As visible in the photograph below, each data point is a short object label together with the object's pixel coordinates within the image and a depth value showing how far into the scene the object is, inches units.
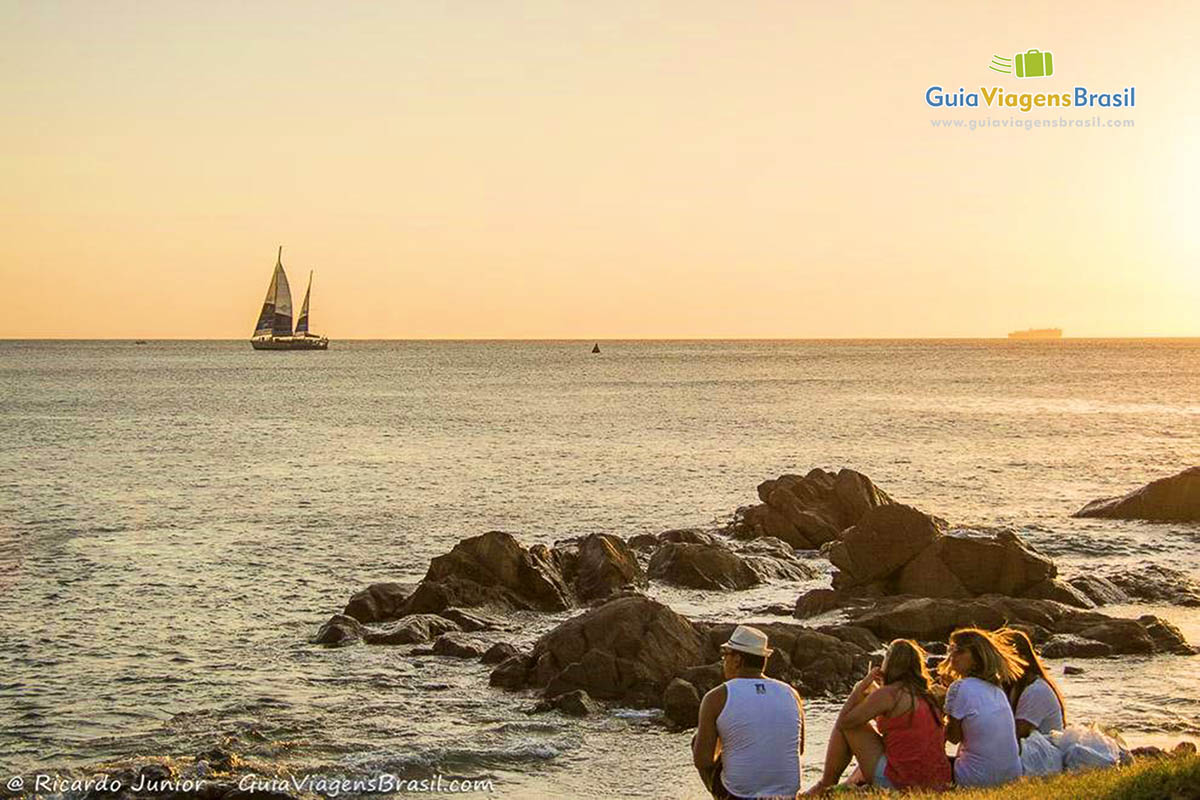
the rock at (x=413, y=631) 964.6
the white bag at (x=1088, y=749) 527.5
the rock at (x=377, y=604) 1036.5
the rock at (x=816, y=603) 1036.5
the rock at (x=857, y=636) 879.1
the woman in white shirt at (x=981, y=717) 515.5
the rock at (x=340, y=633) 976.9
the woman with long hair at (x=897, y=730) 510.6
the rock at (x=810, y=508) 1437.0
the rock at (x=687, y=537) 1343.5
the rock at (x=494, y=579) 1070.4
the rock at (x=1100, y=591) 1090.7
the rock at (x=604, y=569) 1135.0
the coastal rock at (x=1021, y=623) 904.3
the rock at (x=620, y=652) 799.1
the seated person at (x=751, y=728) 483.8
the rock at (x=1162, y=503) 1583.4
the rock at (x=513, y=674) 839.1
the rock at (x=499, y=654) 893.2
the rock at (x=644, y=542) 1364.4
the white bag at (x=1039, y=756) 527.2
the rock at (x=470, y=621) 1001.5
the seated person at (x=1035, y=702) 551.5
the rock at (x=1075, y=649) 889.5
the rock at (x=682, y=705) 754.8
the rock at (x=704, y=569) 1171.9
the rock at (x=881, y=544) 1093.8
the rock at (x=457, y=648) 926.4
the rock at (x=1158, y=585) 1099.3
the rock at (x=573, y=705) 776.3
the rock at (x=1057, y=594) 1045.2
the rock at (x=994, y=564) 1055.0
